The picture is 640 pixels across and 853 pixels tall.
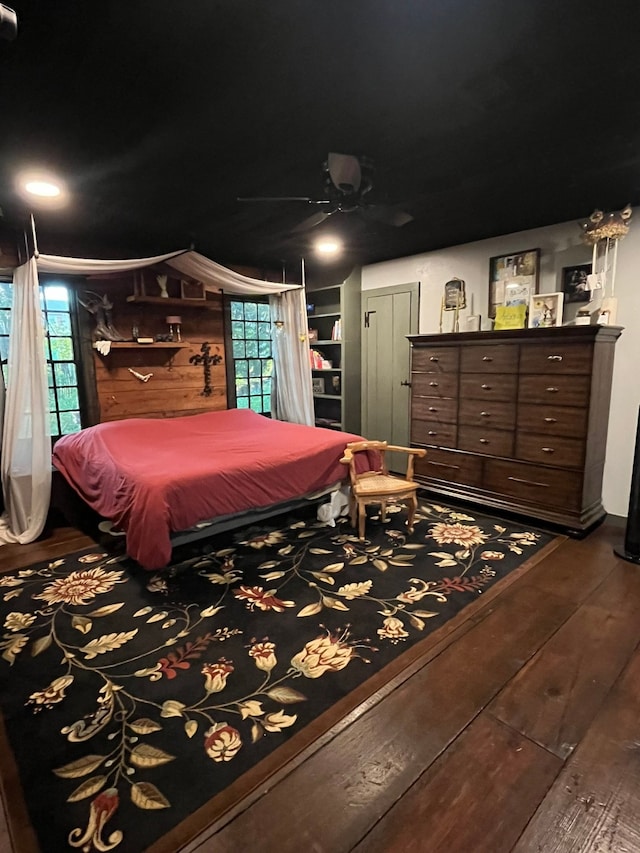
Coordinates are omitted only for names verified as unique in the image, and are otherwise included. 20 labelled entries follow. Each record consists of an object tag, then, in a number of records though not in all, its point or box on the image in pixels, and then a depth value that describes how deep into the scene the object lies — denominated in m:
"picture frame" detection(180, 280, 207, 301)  4.48
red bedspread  2.73
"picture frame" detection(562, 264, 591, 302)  3.60
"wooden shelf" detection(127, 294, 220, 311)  4.14
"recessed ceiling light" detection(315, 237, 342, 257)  4.04
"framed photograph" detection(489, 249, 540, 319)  3.88
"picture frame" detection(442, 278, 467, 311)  4.21
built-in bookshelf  5.27
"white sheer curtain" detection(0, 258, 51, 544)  3.21
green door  4.94
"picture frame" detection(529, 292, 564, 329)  3.52
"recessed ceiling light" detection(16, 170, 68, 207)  2.57
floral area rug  1.47
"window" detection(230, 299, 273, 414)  5.10
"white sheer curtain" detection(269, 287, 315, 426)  4.57
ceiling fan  2.43
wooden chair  3.33
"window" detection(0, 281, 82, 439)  3.95
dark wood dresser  3.25
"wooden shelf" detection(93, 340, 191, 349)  4.11
